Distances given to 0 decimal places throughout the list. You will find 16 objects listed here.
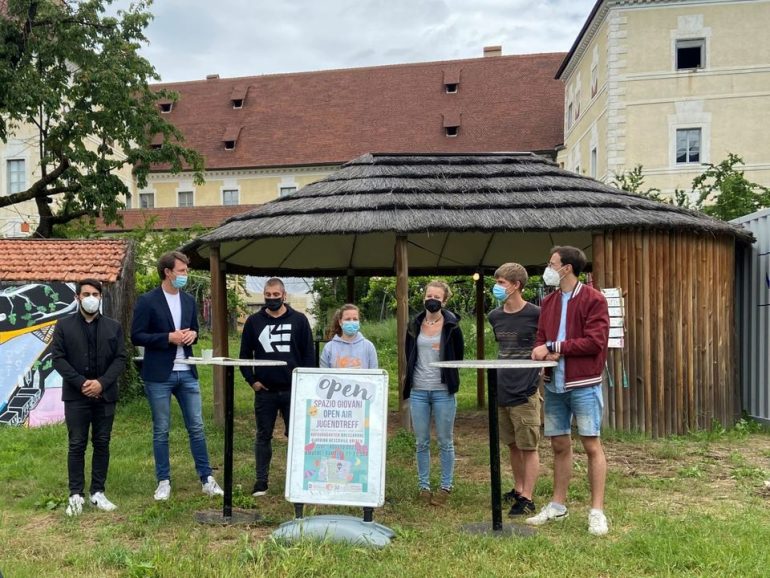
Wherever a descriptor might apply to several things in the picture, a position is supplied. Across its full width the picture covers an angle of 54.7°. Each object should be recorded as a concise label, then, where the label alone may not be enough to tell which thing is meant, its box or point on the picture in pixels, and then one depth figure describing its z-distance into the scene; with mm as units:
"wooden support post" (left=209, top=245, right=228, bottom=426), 9695
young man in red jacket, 4988
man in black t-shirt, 5656
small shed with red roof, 10078
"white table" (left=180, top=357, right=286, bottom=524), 5465
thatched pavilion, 8727
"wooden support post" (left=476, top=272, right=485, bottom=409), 12320
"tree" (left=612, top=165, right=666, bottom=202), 16722
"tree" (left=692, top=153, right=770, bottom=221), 13547
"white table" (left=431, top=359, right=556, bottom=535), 5039
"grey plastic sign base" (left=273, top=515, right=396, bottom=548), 4887
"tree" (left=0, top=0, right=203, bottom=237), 18453
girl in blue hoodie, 6168
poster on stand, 5199
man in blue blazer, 5988
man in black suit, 5879
